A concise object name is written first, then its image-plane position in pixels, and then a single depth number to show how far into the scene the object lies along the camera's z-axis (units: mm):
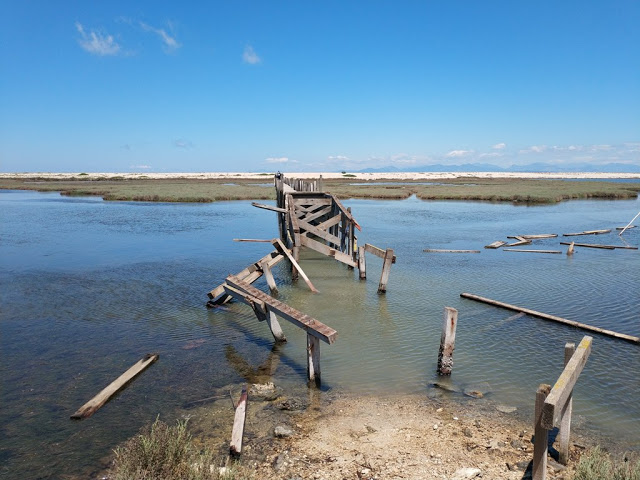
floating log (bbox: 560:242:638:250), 21202
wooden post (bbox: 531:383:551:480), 4824
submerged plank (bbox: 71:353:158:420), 6805
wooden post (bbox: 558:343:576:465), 5523
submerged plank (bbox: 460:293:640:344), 9577
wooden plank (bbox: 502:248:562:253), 20188
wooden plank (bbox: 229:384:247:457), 5607
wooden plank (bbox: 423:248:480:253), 20750
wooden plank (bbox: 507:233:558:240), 23767
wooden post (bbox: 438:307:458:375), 7789
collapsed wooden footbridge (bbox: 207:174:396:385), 7691
